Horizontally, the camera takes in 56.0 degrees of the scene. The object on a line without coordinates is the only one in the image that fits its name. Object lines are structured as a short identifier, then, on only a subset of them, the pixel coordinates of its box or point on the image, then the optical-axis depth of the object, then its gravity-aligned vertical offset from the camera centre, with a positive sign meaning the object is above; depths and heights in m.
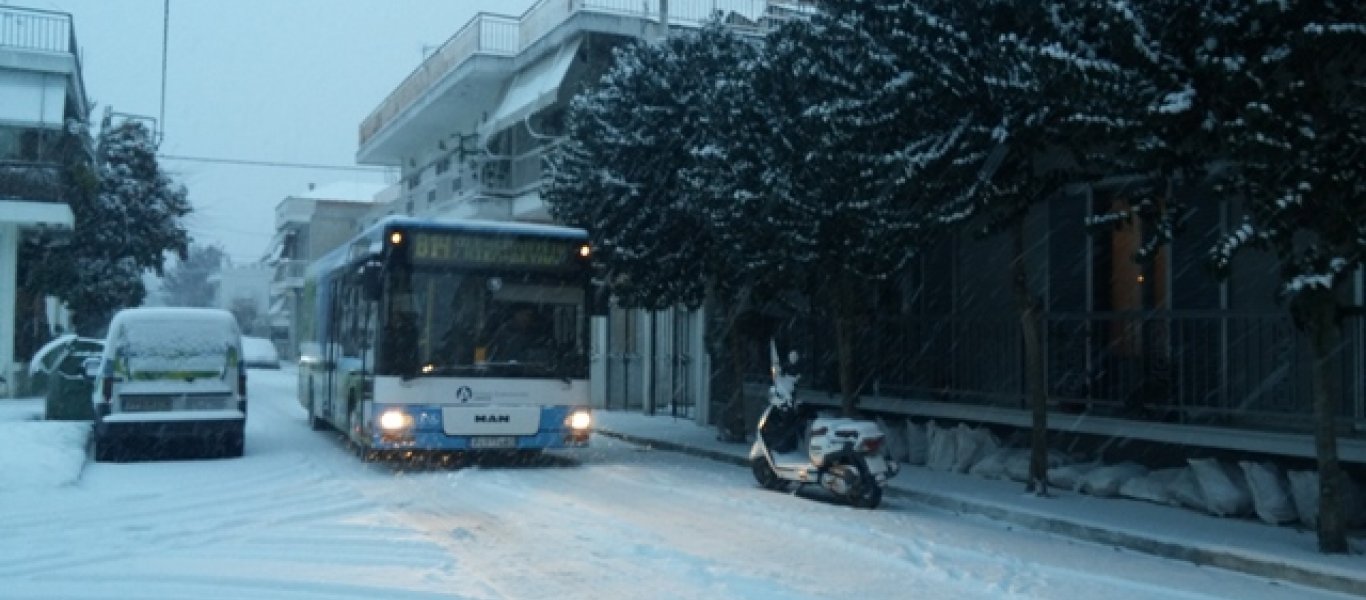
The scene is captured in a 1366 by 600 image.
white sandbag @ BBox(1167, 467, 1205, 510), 12.06 -1.18
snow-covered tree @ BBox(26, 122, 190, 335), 35.53 +3.42
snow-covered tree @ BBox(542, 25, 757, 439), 17.70 +2.67
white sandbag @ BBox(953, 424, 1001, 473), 15.20 -0.97
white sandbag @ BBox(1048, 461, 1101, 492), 13.45 -1.16
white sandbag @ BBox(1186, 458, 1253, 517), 11.60 -1.11
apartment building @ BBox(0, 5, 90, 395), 27.61 +4.86
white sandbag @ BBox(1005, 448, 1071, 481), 14.05 -1.09
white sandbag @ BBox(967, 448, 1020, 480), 14.68 -1.16
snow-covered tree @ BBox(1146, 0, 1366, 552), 8.73 +1.57
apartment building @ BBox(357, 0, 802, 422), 26.64 +5.59
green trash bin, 20.41 -0.61
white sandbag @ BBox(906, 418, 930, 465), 16.36 -1.04
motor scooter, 12.84 -0.99
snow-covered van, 15.92 -0.31
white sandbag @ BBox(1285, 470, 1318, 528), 11.04 -1.10
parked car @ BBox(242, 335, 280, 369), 53.56 +0.09
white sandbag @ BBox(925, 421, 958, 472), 15.60 -1.04
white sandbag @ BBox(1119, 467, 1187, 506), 12.52 -1.19
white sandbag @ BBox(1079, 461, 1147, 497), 12.99 -1.15
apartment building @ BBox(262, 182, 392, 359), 66.69 +6.73
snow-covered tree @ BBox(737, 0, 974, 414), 12.14 +2.20
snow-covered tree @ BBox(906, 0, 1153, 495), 9.80 +2.15
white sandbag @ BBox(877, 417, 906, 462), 16.81 -0.99
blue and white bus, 14.73 +0.26
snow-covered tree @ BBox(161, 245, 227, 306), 115.00 +6.97
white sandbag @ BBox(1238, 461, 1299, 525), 11.23 -1.11
